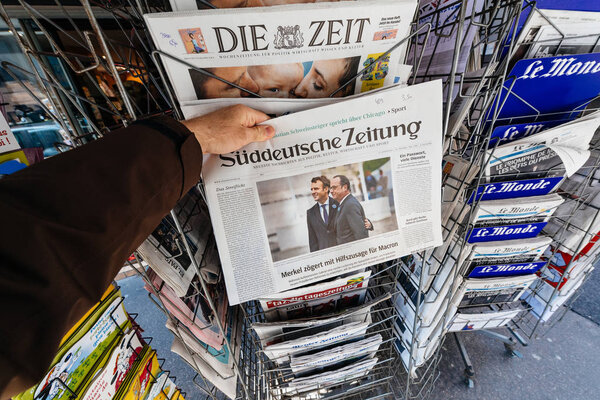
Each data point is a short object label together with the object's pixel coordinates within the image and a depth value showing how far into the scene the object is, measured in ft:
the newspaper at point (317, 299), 1.68
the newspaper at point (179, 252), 1.31
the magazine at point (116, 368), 1.42
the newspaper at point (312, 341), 1.78
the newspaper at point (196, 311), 1.57
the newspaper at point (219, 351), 1.70
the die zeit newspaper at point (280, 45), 1.05
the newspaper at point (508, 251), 2.00
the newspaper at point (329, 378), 2.14
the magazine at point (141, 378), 1.59
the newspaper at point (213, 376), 1.69
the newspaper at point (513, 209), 1.82
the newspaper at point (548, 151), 1.64
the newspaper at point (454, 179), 1.62
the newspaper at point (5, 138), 1.14
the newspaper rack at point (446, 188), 1.24
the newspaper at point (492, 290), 2.22
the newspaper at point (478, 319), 2.60
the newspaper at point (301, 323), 1.70
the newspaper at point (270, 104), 1.21
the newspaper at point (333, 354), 1.92
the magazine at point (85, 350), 1.25
